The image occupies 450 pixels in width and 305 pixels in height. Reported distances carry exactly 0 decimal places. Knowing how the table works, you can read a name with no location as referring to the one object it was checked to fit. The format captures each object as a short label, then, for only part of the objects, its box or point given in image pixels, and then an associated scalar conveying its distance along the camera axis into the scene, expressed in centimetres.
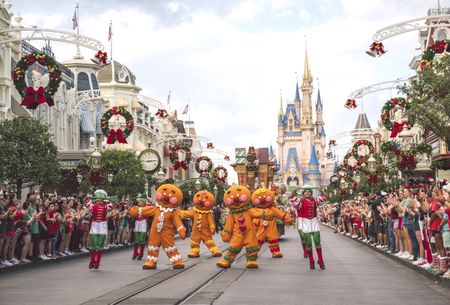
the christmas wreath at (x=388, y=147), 3624
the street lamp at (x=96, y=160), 3425
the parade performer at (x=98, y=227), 1912
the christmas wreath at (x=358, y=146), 4997
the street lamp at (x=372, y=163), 4646
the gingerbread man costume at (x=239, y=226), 1908
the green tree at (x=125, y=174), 5578
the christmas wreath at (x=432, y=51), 2477
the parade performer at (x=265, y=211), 2125
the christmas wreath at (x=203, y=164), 6769
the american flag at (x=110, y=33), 5510
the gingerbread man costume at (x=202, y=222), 2186
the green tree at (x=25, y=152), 3584
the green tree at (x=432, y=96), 2469
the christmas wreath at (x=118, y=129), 3531
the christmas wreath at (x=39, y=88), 2469
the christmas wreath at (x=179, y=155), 5391
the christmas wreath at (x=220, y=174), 7788
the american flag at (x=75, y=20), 5350
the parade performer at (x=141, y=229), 2170
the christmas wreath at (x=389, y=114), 2914
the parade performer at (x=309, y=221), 1874
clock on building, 4025
